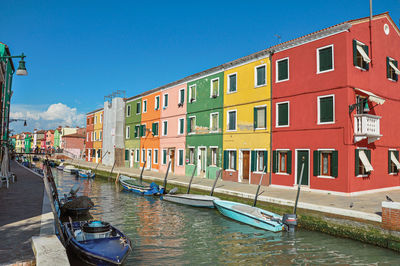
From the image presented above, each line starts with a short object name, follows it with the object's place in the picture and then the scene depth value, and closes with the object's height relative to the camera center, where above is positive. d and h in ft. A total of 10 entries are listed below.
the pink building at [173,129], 90.17 +5.94
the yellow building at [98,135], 144.36 +5.56
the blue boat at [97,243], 24.31 -8.60
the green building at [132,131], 117.50 +6.89
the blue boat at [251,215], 37.35 -9.01
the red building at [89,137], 157.79 +5.12
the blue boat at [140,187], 64.54 -9.12
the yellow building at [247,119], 63.21 +6.72
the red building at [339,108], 49.73 +7.83
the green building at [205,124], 76.23 +6.55
